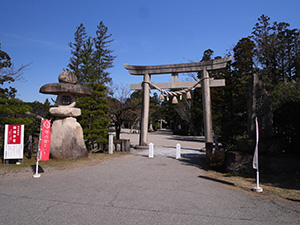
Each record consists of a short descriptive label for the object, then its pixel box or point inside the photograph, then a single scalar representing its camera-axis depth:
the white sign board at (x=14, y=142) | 8.46
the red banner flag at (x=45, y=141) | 7.49
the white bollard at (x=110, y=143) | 12.55
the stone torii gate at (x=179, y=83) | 13.02
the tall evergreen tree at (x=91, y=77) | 12.44
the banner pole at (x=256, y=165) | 5.56
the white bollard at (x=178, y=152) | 11.07
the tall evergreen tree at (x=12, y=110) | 9.28
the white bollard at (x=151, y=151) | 11.46
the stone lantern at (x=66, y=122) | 9.62
